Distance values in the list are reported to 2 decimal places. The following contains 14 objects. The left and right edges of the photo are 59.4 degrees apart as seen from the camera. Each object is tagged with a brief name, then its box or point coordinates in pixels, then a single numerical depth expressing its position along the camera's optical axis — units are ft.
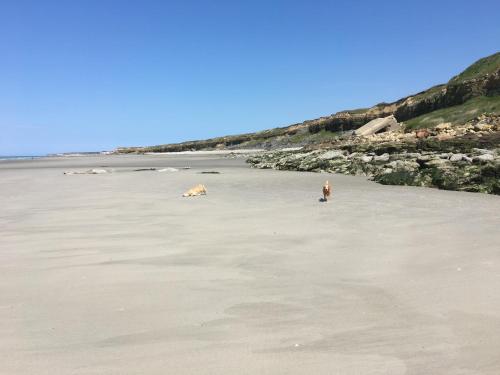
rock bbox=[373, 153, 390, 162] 69.67
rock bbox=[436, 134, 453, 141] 73.48
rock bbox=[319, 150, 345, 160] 84.22
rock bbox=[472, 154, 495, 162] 48.35
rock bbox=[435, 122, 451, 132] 91.10
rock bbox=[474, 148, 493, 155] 53.37
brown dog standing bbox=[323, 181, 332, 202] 39.09
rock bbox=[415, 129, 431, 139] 88.88
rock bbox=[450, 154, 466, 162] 53.15
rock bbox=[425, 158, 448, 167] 52.74
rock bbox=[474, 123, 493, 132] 75.66
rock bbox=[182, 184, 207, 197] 44.55
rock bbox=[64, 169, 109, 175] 90.22
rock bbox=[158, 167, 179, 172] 92.99
